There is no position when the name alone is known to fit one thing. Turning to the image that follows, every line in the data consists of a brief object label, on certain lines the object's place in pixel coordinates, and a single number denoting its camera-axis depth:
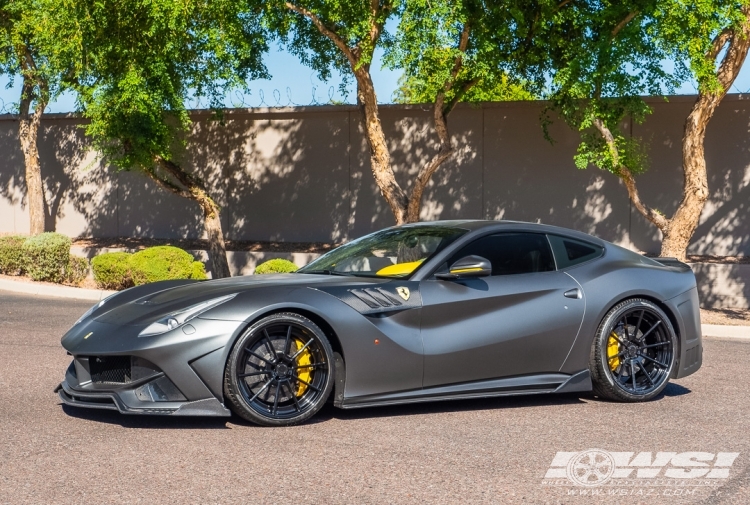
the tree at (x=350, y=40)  14.89
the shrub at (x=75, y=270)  17.14
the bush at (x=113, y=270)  15.70
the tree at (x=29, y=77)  18.12
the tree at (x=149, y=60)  15.22
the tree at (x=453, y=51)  14.07
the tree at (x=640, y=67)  13.04
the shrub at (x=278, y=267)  15.10
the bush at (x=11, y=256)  17.67
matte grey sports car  6.06
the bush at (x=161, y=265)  15.58
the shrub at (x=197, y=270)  16.05
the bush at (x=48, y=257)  16.95
